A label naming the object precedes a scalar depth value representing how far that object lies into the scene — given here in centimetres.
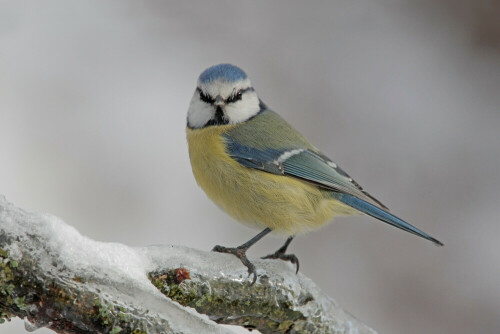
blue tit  307
